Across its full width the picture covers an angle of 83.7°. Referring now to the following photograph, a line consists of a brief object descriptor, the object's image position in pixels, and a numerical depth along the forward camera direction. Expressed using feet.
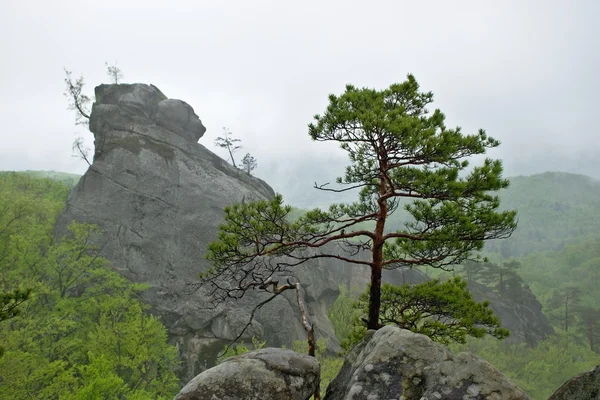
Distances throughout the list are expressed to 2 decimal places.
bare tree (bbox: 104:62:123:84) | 154.24
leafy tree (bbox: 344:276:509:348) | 32.65
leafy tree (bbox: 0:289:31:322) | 37.86
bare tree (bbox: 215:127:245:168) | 174.38
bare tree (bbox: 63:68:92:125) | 144.25
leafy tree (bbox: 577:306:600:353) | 192.61
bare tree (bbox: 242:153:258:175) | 191.88
